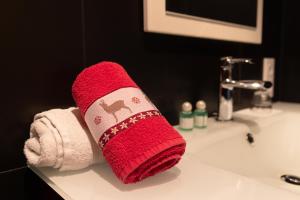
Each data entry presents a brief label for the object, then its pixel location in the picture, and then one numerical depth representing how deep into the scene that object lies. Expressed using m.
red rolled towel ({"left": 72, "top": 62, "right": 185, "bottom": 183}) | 0.38
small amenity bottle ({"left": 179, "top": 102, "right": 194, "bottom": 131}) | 0.68
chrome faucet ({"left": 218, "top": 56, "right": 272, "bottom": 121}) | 0.76
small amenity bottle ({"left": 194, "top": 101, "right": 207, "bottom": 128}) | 0.71
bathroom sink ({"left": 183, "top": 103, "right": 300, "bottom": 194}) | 0.63
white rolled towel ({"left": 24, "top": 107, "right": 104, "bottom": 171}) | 0.40
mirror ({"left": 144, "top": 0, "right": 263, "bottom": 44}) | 0.63
